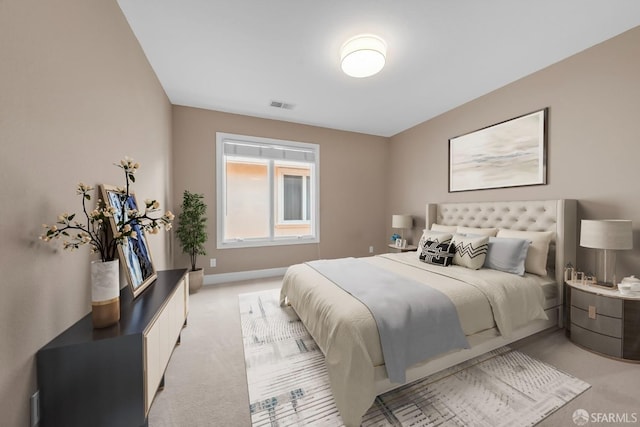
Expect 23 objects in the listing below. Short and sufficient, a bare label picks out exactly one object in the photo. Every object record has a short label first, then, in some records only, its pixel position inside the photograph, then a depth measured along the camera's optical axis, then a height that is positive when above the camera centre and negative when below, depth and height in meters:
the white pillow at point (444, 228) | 3.27 -0.25
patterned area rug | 1.33 -1.24
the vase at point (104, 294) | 1.13 -0.45
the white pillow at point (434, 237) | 2.80 -0.34
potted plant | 3.23 -0.31
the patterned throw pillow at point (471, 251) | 2.38 -0.44
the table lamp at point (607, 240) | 1.83 -0.23
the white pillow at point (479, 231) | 2.76 -0.25
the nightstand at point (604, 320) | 1.73 -0.90
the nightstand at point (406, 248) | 3.95 -0.66
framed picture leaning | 1.50 -0.33
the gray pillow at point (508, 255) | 2.23 -0.45
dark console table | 0.97 -0.77
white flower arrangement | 1.07 -0.09
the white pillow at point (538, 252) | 2.27 -0.41
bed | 1.31 -0.73
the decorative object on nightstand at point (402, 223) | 4.07 -0.22
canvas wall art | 2.59 +0.76
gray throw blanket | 1.37 -0.74
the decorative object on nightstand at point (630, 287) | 1.77 -0.60
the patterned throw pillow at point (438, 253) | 2.57 -0.50
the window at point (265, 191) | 3.74 +0.36
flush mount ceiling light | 2.03 +1.47
